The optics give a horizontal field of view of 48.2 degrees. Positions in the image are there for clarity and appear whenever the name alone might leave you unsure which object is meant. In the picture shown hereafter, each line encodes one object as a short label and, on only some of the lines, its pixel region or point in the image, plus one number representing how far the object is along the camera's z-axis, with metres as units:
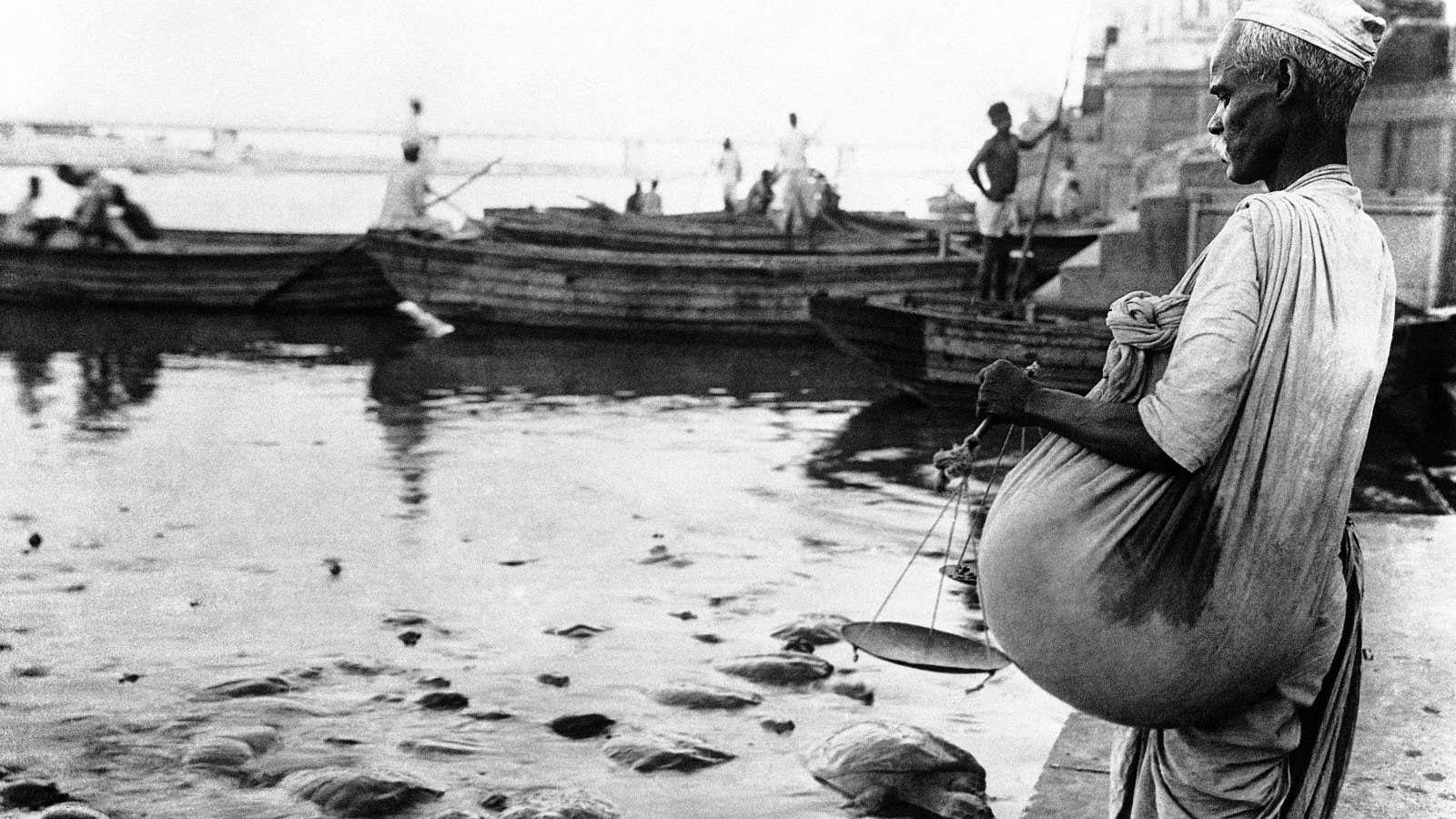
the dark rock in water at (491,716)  6.05
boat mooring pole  12.77
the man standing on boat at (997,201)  16.52
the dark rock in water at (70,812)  4.97
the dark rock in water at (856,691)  6.33
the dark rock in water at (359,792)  5.17
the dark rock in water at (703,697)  6.22
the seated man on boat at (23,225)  24.12
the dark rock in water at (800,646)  6.93
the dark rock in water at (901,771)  5.24
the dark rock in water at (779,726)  5.94
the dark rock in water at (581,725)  5.91
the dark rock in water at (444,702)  6.17
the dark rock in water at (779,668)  6.54
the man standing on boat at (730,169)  30.89
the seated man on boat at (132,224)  24.02
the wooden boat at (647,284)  20.16
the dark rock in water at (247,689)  6.27
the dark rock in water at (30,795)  5.18
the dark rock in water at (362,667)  6.59
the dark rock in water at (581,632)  7.18
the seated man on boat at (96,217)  23.84
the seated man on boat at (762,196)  28.78
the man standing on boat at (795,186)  23.81
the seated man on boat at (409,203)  22.66
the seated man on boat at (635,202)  31.77
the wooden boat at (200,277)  23.11
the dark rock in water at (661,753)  5.60
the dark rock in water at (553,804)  5.07
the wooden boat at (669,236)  23.45
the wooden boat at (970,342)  11.43
